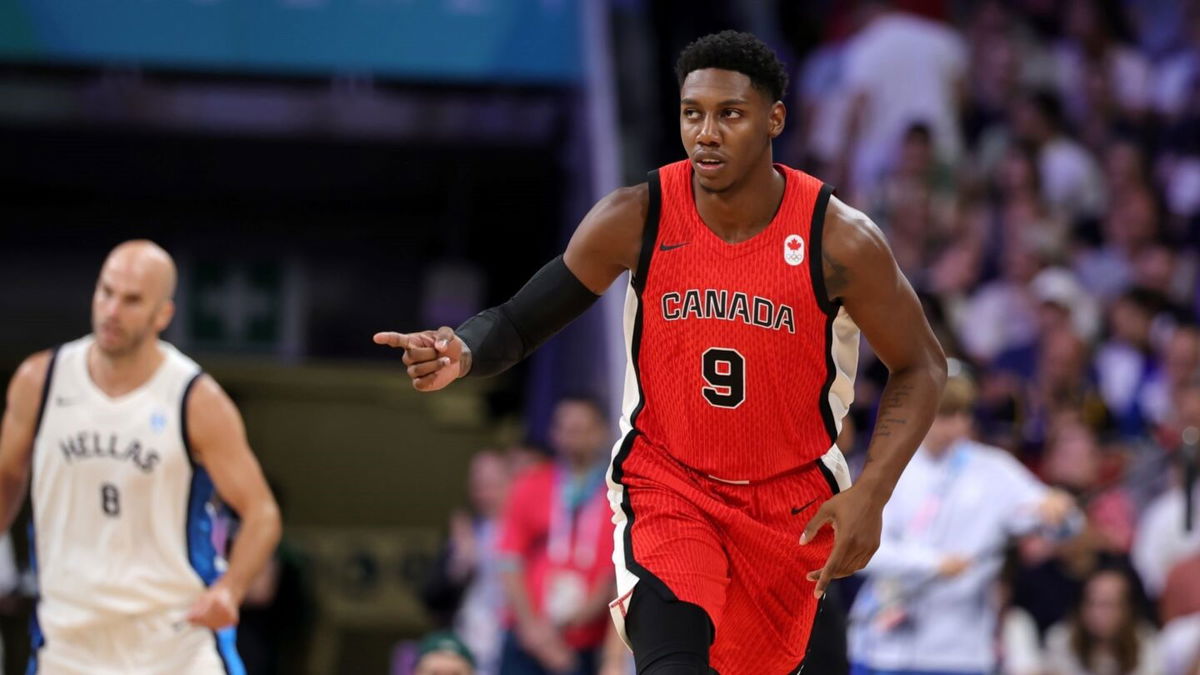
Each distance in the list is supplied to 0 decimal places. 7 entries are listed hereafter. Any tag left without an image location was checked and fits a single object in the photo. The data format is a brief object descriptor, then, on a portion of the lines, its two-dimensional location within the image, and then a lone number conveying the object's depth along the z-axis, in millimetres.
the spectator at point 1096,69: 26812
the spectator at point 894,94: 25797
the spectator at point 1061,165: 25344
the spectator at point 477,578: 22359
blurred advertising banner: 25969
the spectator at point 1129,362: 22078
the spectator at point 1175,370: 20984
